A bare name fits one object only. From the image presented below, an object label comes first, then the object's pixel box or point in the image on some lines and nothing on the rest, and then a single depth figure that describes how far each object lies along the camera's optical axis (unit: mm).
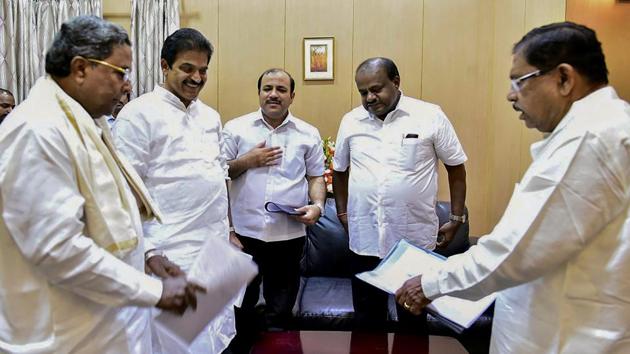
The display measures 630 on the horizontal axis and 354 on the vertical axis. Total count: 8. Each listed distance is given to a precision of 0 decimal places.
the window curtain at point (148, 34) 3965
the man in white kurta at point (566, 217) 1067
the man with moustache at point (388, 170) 2348
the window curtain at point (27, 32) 3986
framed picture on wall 4125
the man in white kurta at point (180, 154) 1896
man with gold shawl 1050
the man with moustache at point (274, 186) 2557
